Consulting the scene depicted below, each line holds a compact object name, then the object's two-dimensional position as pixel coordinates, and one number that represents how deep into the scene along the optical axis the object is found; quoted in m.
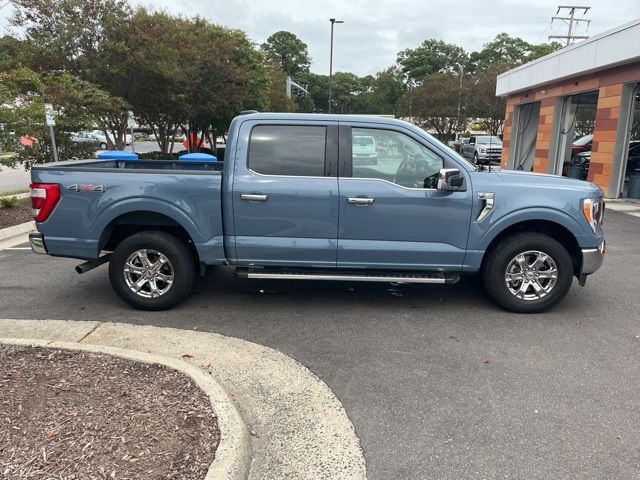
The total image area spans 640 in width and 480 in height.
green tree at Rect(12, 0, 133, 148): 15.02
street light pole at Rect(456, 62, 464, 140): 40.51
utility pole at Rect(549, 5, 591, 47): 44.81
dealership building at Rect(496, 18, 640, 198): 14.83
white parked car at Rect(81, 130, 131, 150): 37.88
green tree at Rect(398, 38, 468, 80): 75.62
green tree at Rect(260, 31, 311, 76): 92.94
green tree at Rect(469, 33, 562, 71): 77.62
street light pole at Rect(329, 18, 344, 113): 41.41
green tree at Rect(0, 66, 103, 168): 10.38
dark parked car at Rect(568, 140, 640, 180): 17.25
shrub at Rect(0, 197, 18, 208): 11.26
